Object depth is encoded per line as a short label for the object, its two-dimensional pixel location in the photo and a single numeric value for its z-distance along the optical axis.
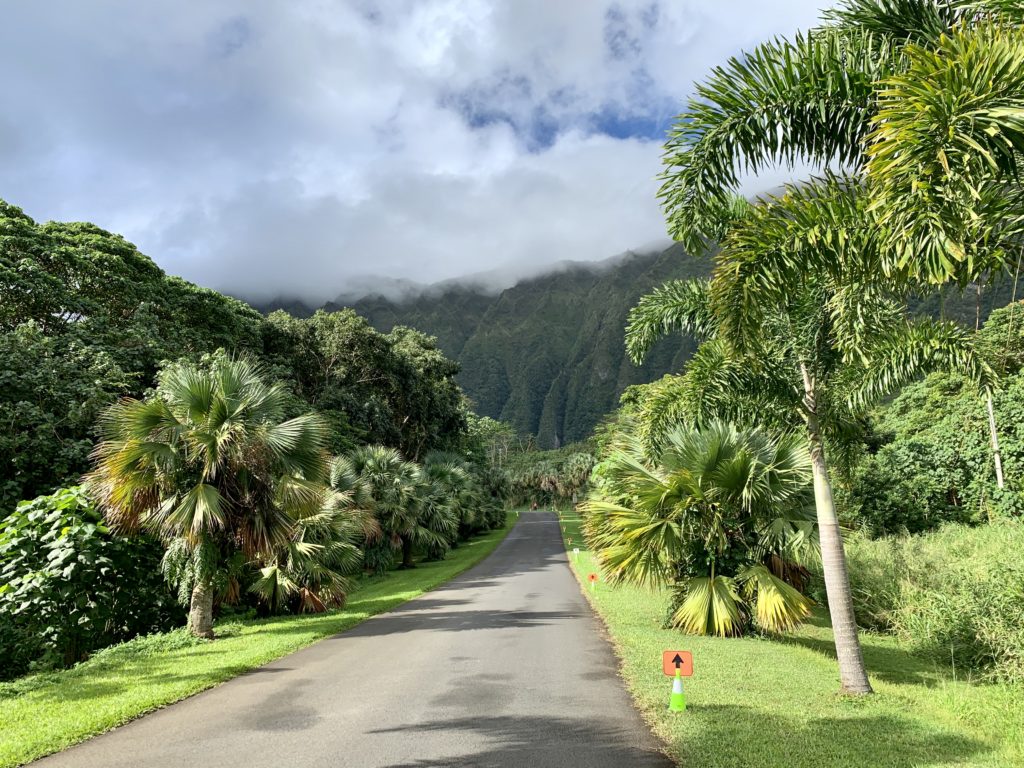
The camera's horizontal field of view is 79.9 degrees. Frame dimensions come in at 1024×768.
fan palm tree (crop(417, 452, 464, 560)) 30.42
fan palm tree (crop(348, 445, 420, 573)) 27.36
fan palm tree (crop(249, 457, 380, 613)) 15.18
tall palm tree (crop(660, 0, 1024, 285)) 3.95
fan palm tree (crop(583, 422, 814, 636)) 10.99
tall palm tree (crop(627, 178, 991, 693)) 5.87
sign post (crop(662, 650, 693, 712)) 6.44
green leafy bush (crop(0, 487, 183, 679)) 10.06
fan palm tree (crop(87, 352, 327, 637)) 11.76
